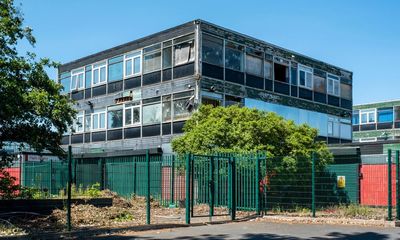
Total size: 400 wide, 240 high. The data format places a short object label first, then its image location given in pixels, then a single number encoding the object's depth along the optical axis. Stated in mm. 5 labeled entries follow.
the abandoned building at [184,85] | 28266
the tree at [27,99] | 13797
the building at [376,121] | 57188
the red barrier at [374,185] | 18891
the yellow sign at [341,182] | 21272
